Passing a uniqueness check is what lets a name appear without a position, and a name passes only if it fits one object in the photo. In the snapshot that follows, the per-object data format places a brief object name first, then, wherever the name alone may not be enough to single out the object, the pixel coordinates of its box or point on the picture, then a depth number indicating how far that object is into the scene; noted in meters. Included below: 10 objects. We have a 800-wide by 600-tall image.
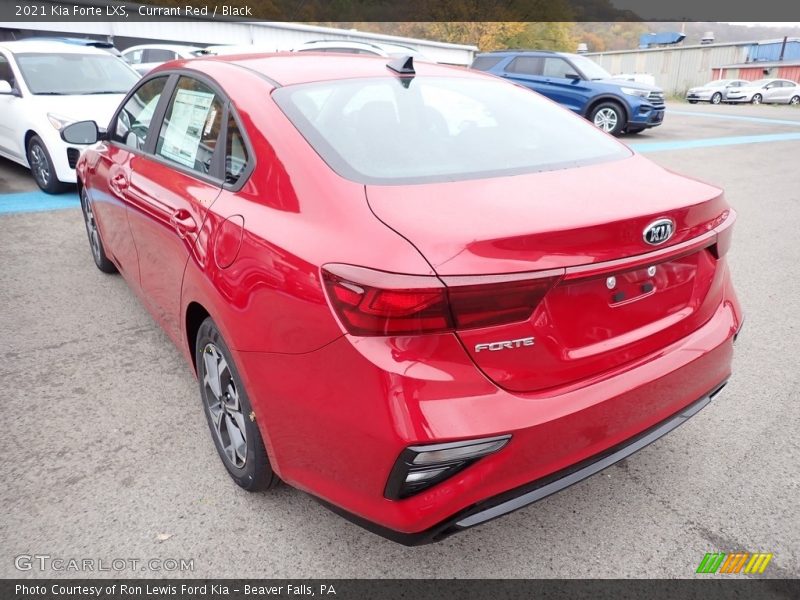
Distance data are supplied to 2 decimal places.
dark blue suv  12.84
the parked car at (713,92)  33.69
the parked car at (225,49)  12.81
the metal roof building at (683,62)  43.34
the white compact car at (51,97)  6.74
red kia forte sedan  1.64
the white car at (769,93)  32.75
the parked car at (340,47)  13.80
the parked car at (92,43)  15.26
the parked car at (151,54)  15.49
